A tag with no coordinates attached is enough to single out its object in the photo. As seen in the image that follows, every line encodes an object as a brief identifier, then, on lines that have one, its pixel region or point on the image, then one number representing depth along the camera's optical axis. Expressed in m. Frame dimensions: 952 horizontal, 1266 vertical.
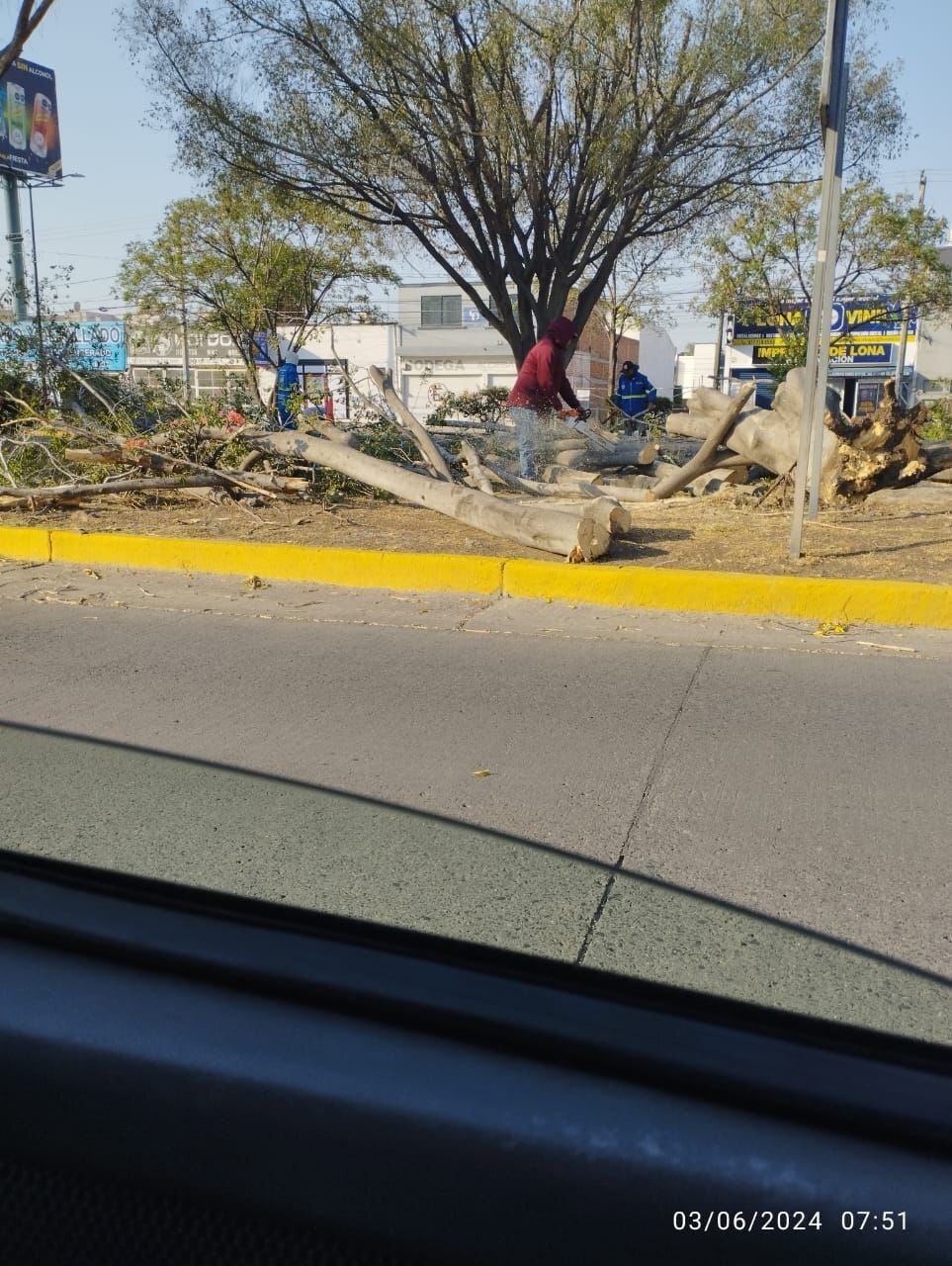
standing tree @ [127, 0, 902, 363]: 16.28
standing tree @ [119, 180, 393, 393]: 26.88
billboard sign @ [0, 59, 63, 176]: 42.06
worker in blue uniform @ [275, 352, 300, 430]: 10.95
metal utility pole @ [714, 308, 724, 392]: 33.46
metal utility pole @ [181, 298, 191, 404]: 31.44
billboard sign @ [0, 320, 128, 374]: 14.04
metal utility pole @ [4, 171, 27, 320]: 40.06
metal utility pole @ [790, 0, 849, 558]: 6.19
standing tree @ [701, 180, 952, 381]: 26.73
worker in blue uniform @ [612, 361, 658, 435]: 17.89
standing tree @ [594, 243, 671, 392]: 31.72
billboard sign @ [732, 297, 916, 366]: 30.39
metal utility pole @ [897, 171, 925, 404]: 34.66
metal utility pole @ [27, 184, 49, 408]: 13.58
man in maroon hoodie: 11.48
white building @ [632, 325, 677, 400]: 67.94
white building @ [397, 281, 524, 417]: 53.28
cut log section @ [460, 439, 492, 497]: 10.34
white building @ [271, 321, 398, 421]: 53.03
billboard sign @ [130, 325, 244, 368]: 35.25
